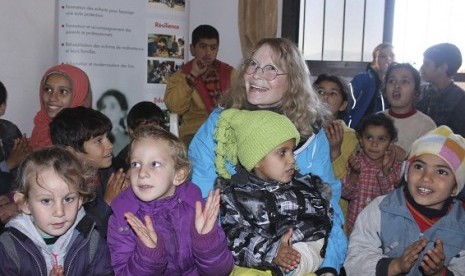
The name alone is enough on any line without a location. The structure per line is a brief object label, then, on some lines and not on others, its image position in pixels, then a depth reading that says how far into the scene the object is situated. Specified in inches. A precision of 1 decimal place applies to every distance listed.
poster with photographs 178.1
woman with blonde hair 95.1
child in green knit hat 84.7
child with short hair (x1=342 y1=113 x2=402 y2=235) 130.2
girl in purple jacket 78.7
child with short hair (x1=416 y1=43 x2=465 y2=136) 164.1
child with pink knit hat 95.1
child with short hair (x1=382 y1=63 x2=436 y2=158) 149.8
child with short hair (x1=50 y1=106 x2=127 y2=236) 107.7
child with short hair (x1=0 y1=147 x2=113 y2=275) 78.8
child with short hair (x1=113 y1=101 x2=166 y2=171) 153.9
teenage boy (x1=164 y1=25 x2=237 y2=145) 173.8
